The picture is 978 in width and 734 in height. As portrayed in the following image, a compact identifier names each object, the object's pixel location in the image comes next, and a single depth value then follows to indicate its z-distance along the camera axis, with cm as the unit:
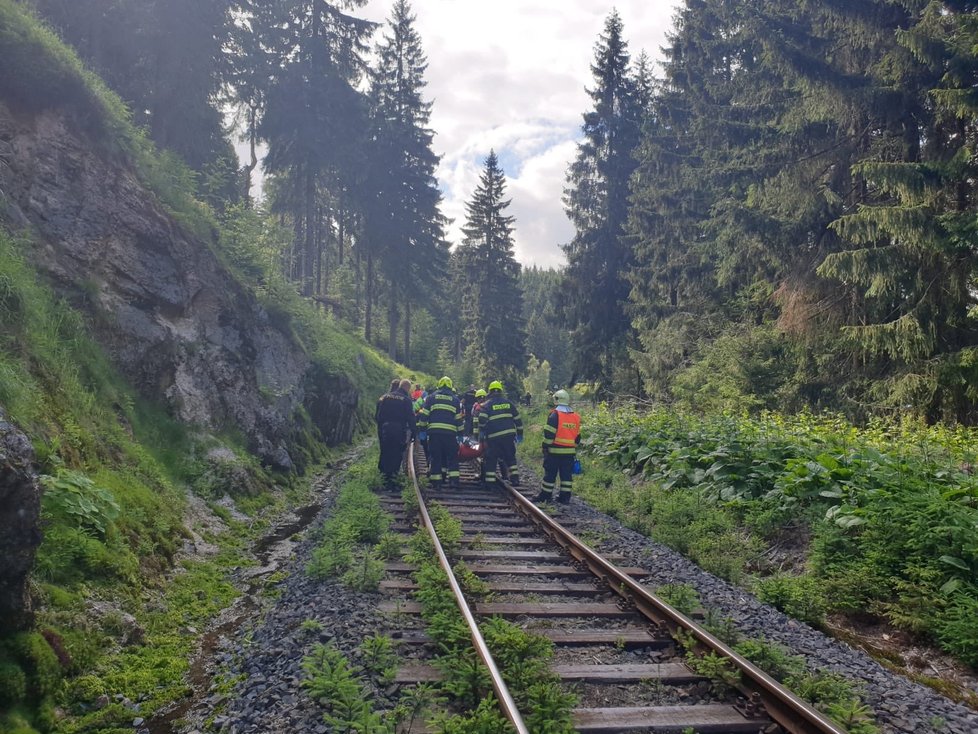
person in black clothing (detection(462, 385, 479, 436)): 1659
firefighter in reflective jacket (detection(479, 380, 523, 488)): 1207
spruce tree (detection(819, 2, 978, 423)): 1095
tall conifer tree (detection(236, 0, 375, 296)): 2716
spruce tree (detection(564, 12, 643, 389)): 2744
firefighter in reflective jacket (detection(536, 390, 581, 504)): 1098
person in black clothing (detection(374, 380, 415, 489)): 1199
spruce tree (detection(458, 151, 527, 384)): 3906
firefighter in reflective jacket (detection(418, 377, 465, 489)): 1225
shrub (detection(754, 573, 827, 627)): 631
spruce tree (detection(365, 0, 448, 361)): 3628
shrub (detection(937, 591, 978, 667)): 520
